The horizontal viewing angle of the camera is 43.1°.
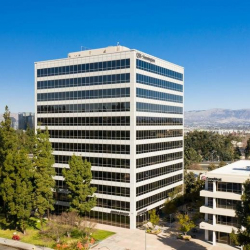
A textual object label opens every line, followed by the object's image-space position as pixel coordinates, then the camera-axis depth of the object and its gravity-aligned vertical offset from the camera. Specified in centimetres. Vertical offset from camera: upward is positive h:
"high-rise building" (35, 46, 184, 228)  5962 +61
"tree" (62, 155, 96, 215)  5609 -1065
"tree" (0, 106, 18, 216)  6307 -252
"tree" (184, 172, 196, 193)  7212 -1335
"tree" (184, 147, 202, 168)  13195 -1296
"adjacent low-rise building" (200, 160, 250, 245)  4966 -1246
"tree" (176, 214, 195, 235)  5228 -1646
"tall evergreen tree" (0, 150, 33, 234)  5472 -1086
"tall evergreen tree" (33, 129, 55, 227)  5653 -897
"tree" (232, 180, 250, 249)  3684 -1097
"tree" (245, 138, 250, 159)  14562 -1182
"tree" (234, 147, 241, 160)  14525 -1352
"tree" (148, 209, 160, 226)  5641 -1672
